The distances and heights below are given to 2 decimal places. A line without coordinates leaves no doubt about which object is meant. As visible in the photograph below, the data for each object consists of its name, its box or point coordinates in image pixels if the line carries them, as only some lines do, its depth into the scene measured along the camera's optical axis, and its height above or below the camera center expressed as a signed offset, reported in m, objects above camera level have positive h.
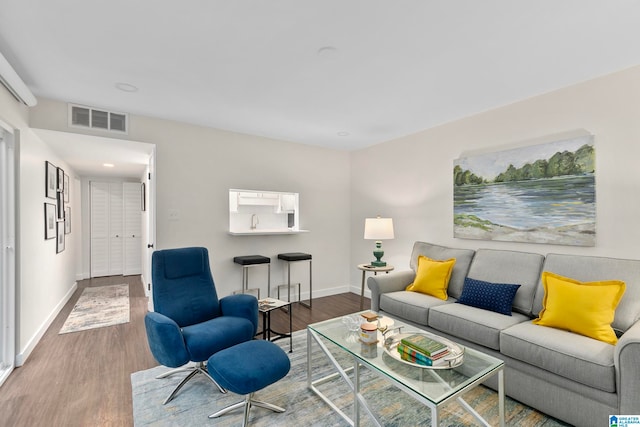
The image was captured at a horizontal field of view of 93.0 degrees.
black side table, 2.82 -0.90
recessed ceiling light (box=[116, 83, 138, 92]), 2.66 +1.14
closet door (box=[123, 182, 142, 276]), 6.62 -0.31
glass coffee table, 1.51 -0.89
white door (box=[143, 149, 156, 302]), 3.54 +0.07
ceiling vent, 3.09 +1.01
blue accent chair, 2.03 -0.81
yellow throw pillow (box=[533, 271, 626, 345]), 2.02 -0.68
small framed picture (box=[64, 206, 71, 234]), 4.78 -0.09
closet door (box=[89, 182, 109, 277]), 6.36 -0.29
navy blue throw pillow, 2.56 -0.75
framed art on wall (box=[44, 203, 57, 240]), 3.44 -0.07
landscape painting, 2.62 +0.16
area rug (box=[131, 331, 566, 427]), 1.92 -1.32
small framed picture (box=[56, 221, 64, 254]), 4.08 -0.31
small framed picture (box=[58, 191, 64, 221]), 4.21 +0.12
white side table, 3.97 -0.75
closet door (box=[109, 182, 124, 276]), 6.52 -0.33
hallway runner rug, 3.64 -1.32
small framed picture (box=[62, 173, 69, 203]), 4.71 +0.41
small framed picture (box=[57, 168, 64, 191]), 4.18 +0.49
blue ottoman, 1.74 -0.93
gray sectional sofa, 1.71 -0.88
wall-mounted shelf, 3.97 -0.27
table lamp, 4.07 -0.25
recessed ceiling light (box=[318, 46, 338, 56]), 2.10 +1.14
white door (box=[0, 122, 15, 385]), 2.50 -0.31
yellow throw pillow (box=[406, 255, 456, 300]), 3.12 -0.70
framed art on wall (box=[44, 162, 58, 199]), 3.47 +0.41
